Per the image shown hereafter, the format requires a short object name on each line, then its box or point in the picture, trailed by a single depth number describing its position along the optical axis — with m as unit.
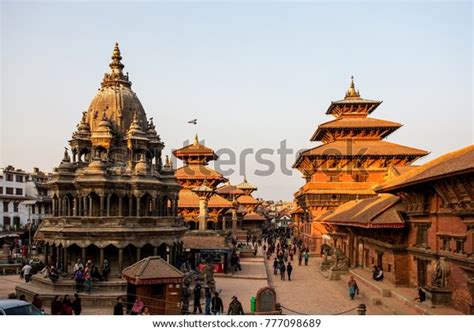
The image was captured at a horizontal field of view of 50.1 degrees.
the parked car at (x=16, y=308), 13.69
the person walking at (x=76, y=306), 18.28
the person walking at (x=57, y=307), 17.27
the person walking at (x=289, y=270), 30.81
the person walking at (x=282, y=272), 31.42
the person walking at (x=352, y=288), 23.64
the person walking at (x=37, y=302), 18.56
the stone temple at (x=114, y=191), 26.28
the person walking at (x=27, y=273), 27.31
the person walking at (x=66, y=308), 17.30
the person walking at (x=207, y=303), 20.67
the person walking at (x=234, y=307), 17.08
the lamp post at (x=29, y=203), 62.38
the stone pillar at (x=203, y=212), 36.66
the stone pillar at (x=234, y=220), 61.53
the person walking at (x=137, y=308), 17.28
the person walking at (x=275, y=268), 33.83
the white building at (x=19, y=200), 60.00
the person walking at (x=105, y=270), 25.46
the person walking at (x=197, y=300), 21.12
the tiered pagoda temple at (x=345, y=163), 46.47
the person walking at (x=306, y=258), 39.31
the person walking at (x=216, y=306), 19.25
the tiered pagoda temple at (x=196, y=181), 49.09
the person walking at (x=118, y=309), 16.39
